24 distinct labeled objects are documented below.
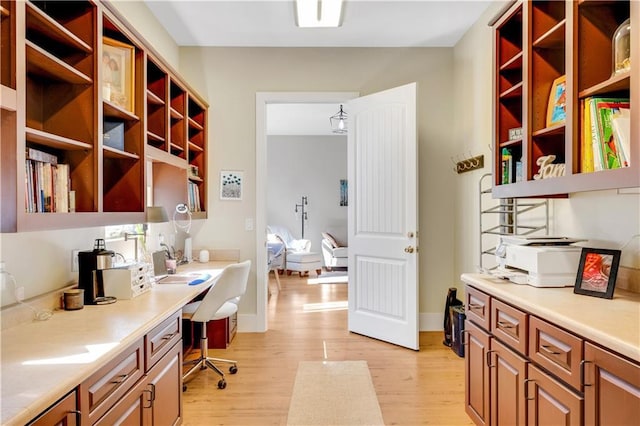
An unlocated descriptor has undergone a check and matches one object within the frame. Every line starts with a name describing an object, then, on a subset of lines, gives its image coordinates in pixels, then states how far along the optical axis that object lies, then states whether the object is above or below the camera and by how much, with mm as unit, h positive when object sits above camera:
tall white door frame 3930 +476
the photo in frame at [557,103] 1938 +562
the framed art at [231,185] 3947 +295
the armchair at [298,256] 7246 -812
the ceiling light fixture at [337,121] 5754 +1646
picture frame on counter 1658 -277
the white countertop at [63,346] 1012 -465
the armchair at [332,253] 7645 -822
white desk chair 2744 -679
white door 3455 -34
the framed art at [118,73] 2016 +787
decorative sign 1931 +222
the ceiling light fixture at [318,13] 2920 +1608
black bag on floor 3480 -943
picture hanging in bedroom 8412 +455
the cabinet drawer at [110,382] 1223 -599
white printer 1915 -256
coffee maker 1990 -309
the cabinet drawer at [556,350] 1354 -532
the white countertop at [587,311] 1193 -386
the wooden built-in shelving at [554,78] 1542 +648
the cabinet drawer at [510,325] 1677 -532
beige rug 2338 -1243
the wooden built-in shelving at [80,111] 1316 +511
